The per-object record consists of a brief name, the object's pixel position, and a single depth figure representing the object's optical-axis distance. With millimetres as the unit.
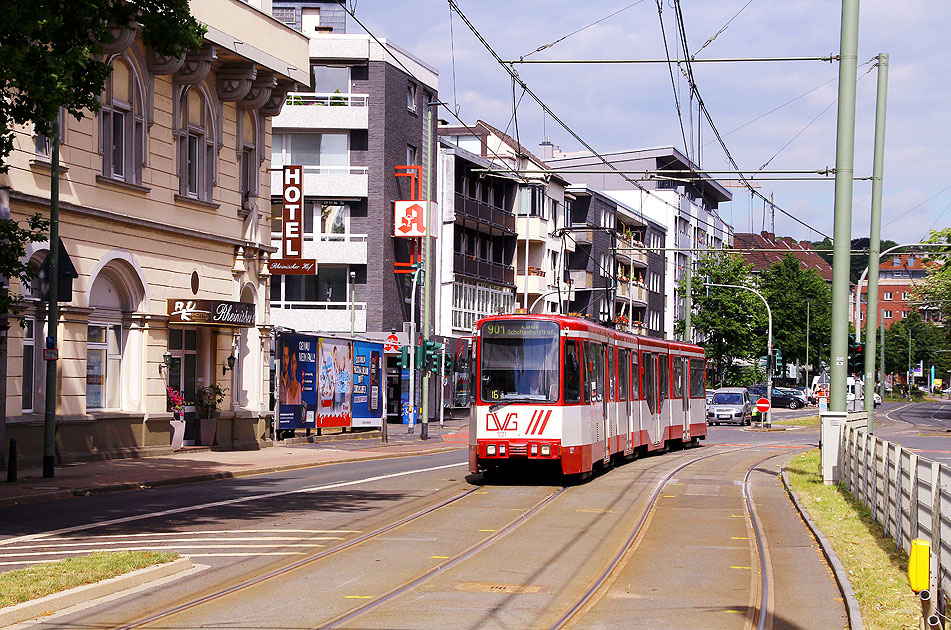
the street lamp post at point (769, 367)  65750
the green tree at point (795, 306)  120625
